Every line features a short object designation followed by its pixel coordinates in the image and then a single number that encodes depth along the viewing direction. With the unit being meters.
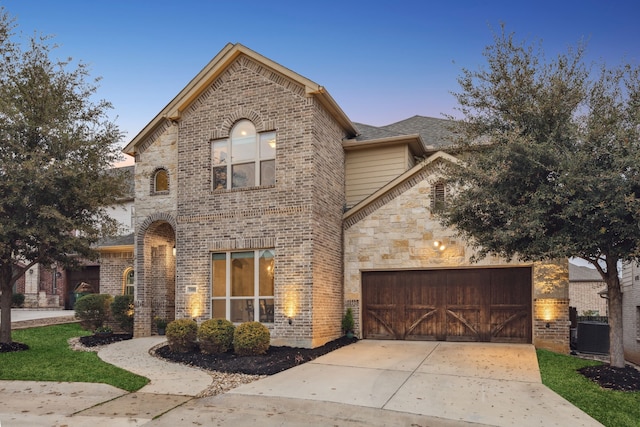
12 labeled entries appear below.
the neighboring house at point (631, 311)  18.38
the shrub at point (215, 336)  12.41
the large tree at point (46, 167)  12.41
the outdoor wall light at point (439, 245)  14.30
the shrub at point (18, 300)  27.17
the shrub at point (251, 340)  11.86
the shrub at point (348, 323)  14.98
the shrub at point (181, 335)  12.94
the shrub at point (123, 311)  17.33
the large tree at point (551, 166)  8.80
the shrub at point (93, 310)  17.75
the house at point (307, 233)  13.40
